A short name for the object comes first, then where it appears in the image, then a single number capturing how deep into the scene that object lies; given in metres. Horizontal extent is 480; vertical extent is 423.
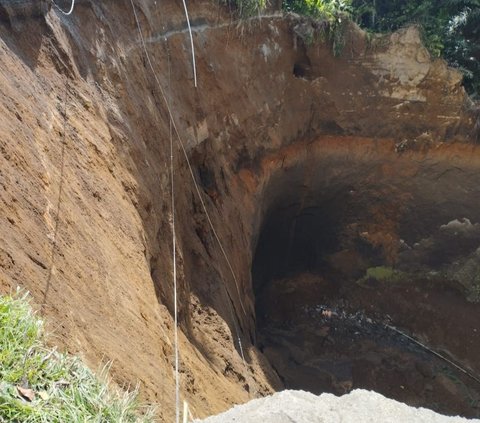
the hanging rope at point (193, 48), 8.34
